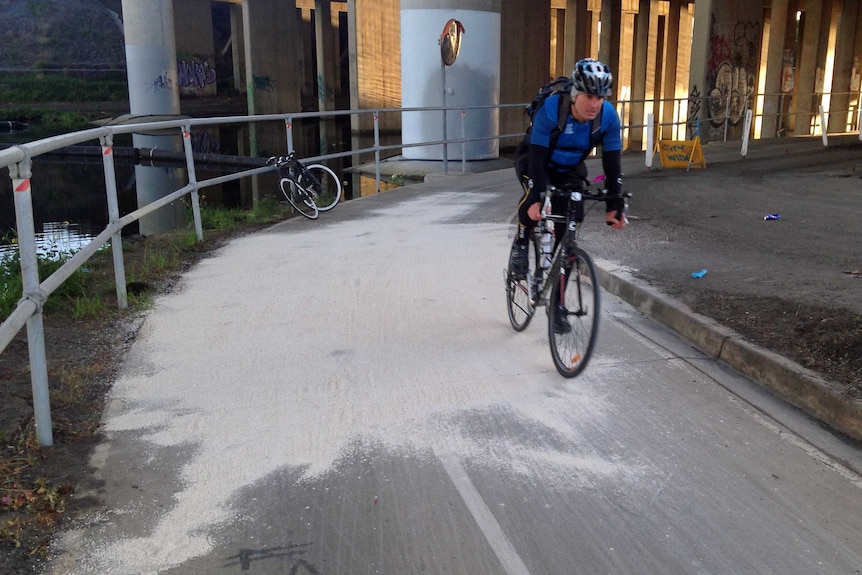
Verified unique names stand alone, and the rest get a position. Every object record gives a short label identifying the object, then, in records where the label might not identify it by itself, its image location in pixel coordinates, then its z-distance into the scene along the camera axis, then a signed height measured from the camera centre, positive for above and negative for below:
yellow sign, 16.47 -1.16
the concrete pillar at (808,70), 29.34 +0.84
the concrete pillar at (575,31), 37.38 +2.89
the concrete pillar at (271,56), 45.19 +2.23
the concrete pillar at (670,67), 37.69 +1.40
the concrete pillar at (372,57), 36.47 +1.72
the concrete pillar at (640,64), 38.47 +1.40
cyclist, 4.91 -0.28
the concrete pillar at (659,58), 43.50 +1.90
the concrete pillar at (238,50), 56.60 +3.21
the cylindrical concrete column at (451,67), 18.97 +0.66
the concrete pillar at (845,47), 29.47 +1.65
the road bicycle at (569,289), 4.96 -1.19
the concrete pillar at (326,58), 46.69 +2.25
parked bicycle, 11.80 -1.21
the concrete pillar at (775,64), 28.30 +1.03
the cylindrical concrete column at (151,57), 34.22 +1.65
